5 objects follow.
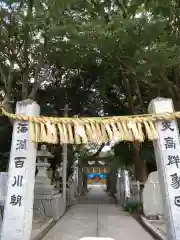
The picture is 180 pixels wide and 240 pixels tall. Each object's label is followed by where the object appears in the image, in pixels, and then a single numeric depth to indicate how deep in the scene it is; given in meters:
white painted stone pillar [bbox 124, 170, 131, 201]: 9.52
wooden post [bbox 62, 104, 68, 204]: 9.19
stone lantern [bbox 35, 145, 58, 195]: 6.81
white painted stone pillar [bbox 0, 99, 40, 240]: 2.67
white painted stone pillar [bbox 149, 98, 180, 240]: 2.75
